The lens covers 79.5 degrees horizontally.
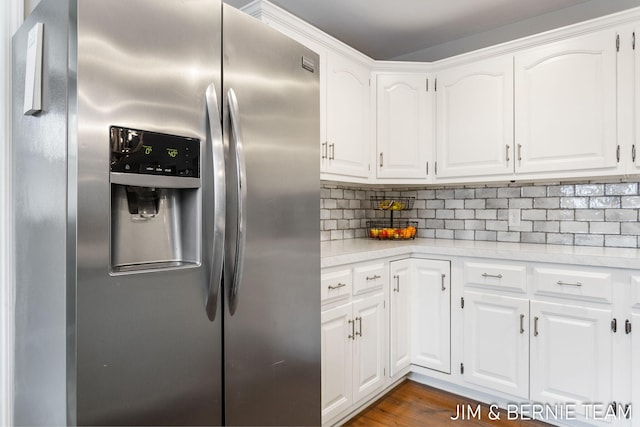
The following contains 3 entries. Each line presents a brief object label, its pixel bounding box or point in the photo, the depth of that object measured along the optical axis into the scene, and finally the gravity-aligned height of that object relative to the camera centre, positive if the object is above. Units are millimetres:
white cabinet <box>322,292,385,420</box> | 1875 -745
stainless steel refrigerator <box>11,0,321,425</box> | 859 -8
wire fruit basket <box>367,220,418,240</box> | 2873 -141
